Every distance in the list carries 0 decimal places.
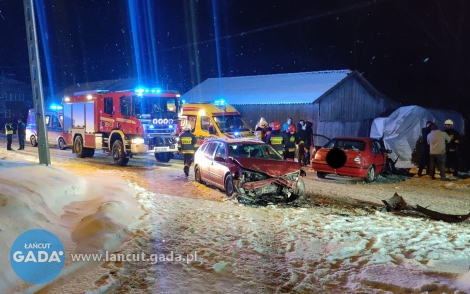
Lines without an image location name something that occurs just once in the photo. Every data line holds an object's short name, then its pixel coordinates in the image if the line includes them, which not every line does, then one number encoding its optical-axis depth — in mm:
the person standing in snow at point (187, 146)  13102
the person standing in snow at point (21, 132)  21062
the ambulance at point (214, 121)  16547
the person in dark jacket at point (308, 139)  16234
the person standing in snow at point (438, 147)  12992
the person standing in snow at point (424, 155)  13828
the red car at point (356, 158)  12518
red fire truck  15656
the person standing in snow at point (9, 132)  21062
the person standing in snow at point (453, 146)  13664
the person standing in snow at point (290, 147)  14398
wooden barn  23625
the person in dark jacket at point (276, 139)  13781
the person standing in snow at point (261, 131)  15312
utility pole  10453
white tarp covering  19656
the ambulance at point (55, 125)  20422
